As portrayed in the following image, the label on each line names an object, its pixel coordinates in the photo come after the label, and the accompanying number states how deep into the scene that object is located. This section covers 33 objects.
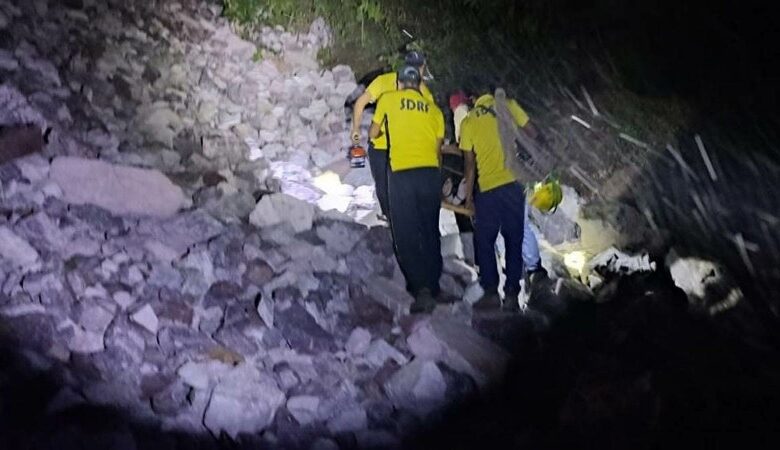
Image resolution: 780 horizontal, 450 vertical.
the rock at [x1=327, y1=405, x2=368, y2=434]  4.27
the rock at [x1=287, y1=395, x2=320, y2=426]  4.29
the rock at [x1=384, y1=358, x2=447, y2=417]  4.52
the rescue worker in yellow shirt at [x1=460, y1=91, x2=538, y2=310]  5.23
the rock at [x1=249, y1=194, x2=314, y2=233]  5.88
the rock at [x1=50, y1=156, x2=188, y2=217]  5.31
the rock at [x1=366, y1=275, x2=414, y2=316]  5.43
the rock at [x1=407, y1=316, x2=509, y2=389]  4.80
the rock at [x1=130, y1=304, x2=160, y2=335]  4.51
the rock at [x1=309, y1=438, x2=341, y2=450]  4.05
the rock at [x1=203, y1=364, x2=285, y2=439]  4.09
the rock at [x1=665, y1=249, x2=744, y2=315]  6.05
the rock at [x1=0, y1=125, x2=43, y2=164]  5.23
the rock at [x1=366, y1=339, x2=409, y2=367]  4.84
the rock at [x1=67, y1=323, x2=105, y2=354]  4.24
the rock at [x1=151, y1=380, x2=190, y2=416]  4.08
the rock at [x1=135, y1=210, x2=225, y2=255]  5.27
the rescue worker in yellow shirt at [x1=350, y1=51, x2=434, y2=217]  5.56
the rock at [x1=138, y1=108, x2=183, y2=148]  6.42
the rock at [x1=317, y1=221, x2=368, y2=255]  5.91
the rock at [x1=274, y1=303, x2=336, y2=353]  4.88
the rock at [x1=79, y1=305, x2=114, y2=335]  4.37
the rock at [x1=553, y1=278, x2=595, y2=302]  6.09
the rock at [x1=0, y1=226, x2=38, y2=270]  4.53
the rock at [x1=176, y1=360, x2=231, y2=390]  4.28
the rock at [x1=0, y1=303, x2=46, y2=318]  4.21
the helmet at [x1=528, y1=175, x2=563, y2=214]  5.87
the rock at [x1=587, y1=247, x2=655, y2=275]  6.72
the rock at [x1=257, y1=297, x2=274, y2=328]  4.90
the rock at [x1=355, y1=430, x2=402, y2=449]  4.15
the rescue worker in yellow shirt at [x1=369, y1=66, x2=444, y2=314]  5.23
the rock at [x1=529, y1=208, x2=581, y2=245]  7.34
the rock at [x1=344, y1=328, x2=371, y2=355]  4.91
